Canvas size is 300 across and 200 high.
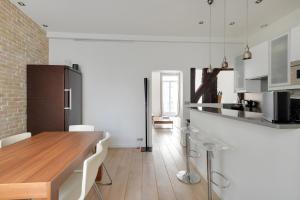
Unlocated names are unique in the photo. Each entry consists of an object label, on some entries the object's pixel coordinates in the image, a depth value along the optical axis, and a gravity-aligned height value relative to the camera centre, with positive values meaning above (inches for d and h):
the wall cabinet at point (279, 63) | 111.2 +23.5
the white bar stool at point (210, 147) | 71.7 -18.6
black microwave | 48.8 -2.0
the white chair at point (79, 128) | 111.3 -17.7
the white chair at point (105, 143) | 69.6 -17.4
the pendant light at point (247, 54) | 94.0 +23.2
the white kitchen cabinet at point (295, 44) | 102.5 +31.7
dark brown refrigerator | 132.1 +0.6
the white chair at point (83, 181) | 51.4 -26.2
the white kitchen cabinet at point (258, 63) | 129.2 +27.5
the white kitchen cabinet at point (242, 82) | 151.3 +15.0
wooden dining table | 40.9 -18.6
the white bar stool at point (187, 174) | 105.8 -46.5
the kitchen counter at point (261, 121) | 45.6 -6.4
